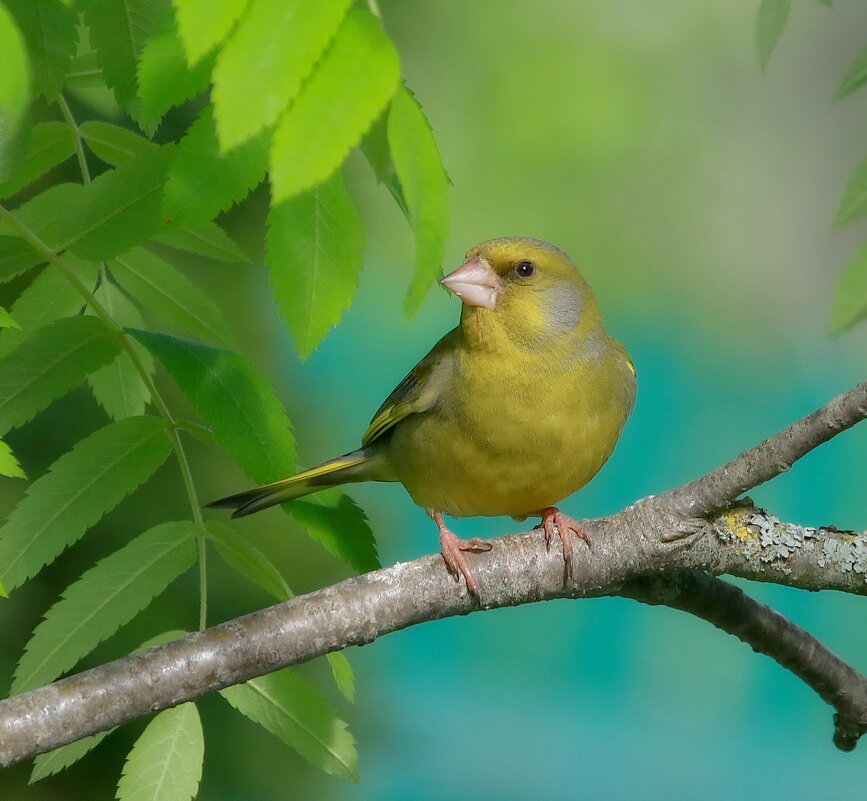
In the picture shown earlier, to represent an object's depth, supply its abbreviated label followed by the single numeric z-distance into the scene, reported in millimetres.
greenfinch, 3973
